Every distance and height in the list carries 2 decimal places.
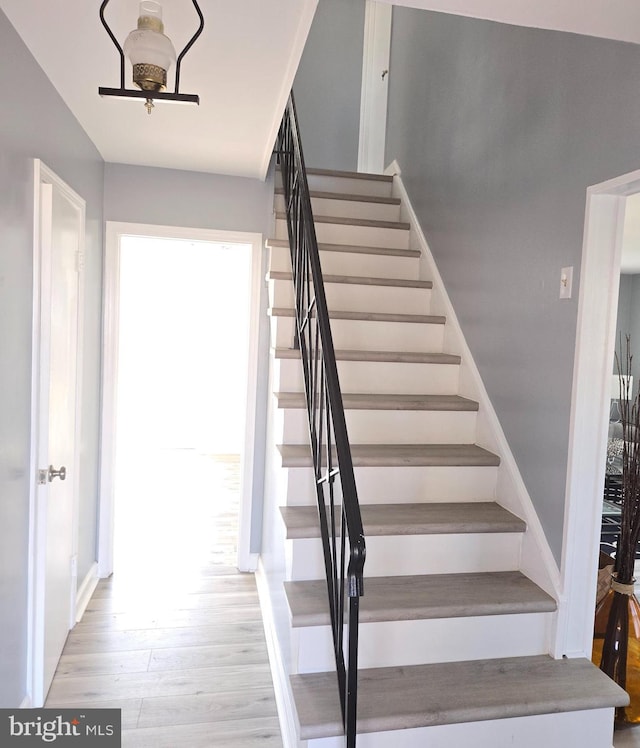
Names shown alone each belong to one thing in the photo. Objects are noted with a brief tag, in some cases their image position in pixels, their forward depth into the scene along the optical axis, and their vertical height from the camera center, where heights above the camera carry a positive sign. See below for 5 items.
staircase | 1.83 -0.92
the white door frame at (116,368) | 3.25 -0.20
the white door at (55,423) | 2.09 -0.41
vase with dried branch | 2.20 -1.05
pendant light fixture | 1.45 +0.76
